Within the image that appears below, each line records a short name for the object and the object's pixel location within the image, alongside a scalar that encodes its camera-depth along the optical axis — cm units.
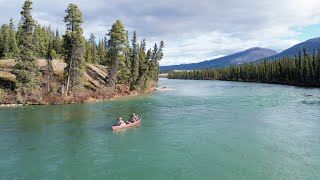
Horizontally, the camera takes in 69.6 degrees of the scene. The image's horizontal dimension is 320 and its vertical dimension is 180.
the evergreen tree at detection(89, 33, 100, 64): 10701
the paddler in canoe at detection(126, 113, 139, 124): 3021
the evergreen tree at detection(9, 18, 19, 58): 8904
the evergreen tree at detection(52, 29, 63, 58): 9150
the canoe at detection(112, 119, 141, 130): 2783
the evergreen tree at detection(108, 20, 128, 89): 6171
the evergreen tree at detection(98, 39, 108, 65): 11541
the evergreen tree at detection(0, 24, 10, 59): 9041
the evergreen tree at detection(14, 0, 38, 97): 4708
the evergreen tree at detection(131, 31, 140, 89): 7136
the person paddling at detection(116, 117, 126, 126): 2836
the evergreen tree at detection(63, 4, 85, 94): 4967
